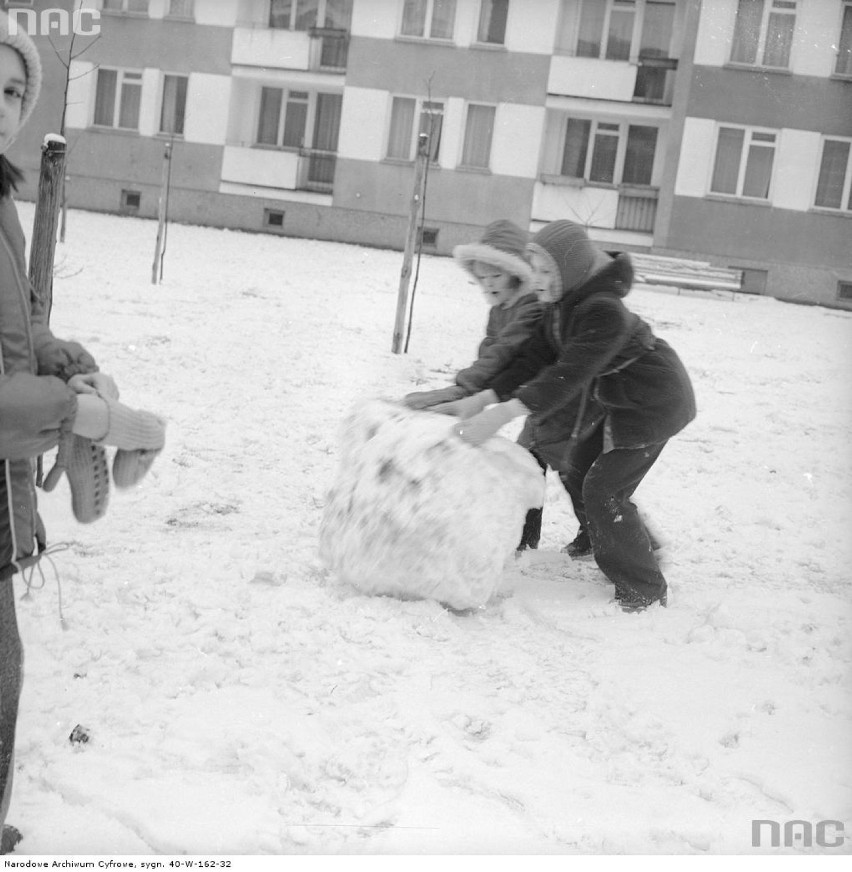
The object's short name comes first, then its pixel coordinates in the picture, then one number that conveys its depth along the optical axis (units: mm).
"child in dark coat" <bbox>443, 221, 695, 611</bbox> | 2553
